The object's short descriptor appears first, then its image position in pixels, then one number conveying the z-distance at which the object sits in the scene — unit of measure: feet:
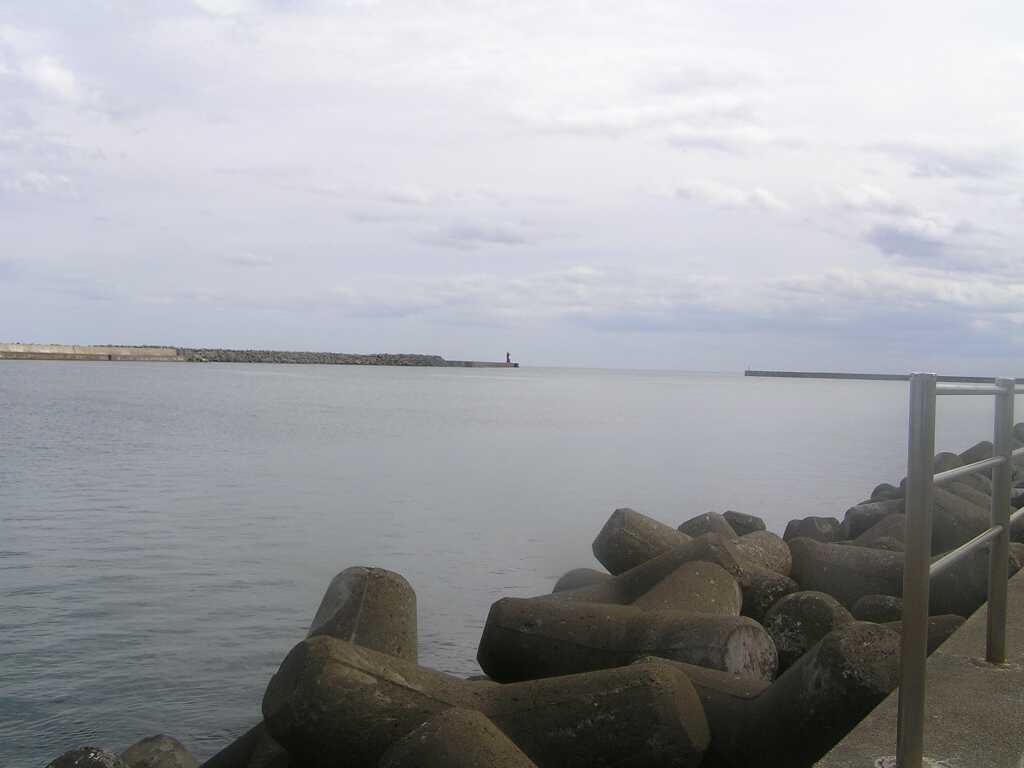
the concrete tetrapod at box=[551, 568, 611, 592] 26.03
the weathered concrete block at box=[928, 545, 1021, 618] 20.63
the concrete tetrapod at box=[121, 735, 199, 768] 16.17
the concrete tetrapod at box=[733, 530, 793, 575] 24.88
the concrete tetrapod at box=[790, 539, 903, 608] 23.21
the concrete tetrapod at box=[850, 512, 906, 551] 29.71
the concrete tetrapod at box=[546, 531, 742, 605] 21.88
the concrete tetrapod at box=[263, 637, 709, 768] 12.94
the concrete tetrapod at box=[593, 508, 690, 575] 25.26
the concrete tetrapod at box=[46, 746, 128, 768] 13.67
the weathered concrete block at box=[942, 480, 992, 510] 29.55
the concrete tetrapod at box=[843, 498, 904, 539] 34.35
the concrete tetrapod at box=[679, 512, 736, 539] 29.22
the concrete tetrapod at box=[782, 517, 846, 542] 34.47
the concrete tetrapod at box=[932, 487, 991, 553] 24.97
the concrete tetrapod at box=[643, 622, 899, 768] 13.34
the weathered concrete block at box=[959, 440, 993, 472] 40.03
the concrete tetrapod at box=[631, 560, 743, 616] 19.90
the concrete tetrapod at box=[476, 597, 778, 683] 16.70
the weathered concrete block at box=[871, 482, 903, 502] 41.15
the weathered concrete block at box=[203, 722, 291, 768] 15.39
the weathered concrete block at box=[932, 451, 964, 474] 39.27
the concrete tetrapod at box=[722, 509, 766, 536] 32.99
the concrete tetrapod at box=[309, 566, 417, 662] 17.65
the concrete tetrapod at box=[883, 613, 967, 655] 17.66
